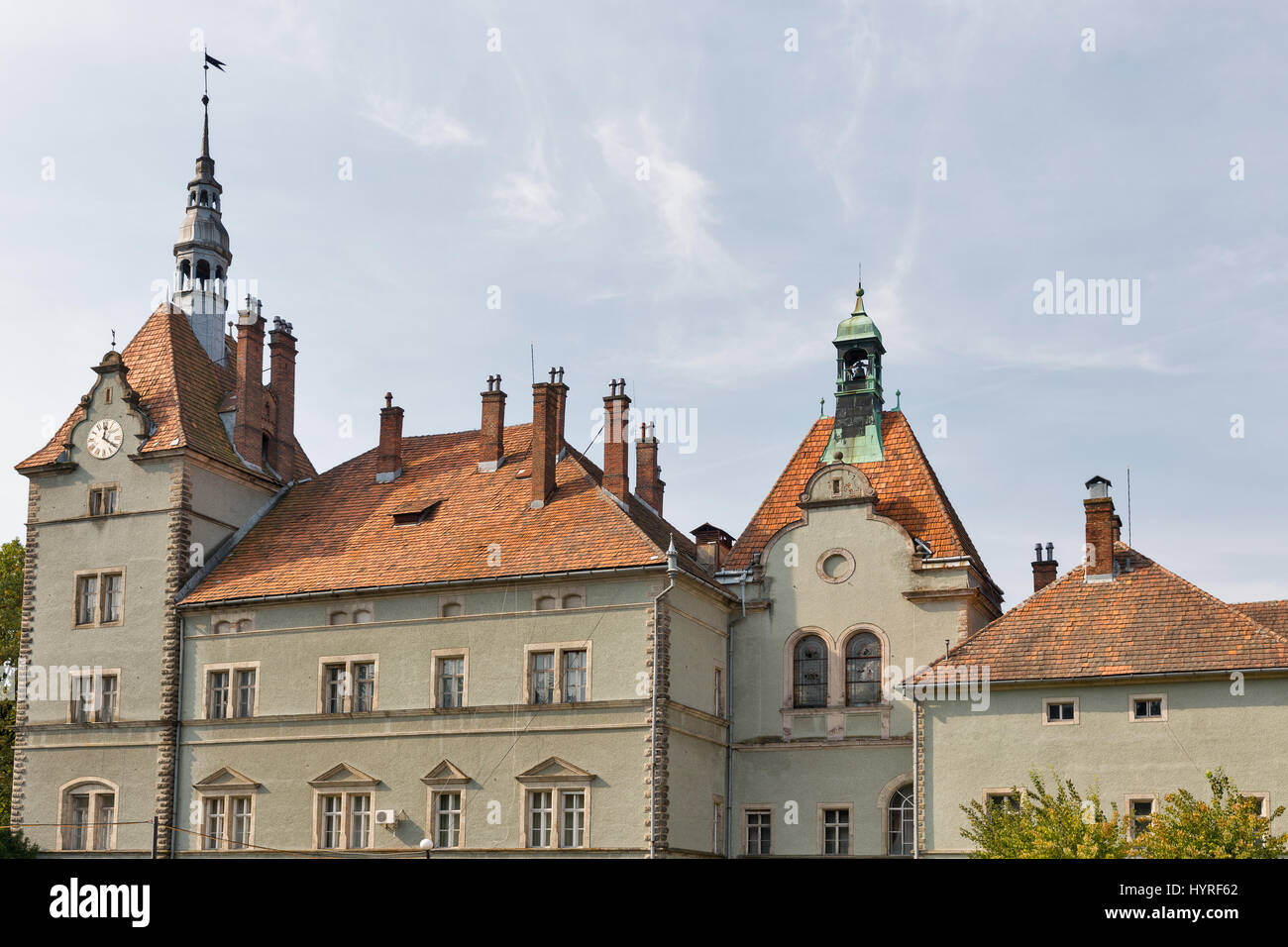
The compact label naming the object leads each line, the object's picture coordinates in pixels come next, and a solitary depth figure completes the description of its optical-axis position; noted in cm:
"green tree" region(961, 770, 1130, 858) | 2827
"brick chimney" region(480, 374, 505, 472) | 4578
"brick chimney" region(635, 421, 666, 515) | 4959
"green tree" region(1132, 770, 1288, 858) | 2755
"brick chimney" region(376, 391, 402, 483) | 4759
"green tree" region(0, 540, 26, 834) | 5594
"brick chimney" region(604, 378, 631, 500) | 4356
